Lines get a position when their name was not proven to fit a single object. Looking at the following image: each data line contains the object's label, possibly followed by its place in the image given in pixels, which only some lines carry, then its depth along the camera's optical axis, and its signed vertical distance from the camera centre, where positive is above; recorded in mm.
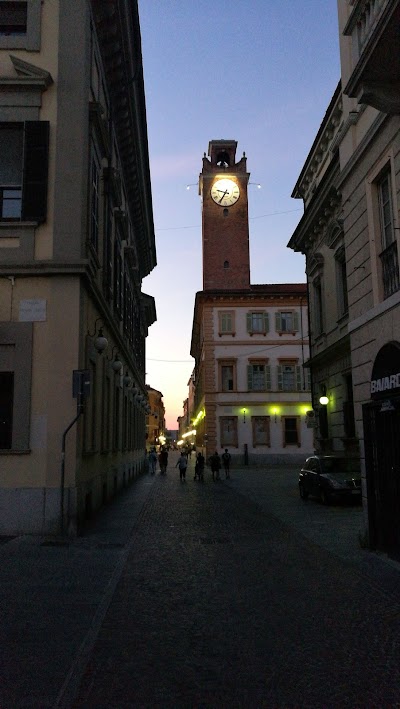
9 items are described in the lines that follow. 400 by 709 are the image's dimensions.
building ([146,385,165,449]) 125700 +7736
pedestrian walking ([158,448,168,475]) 37781 -778
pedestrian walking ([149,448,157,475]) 37469 -824
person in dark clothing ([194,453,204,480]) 30266 -931
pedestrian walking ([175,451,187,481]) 30194 -829
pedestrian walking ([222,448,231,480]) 32750 -699
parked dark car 17328 -949
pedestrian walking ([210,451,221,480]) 30766 -796
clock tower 54812 +20320
